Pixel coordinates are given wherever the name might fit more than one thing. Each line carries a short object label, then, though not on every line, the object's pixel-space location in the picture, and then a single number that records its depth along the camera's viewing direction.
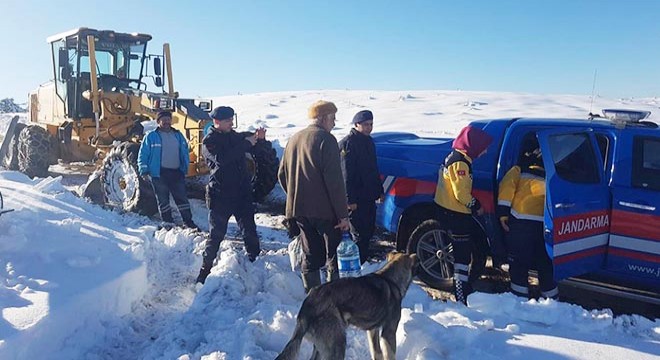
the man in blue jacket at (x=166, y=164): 6.84
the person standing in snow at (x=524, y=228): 4.38
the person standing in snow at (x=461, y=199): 4.36
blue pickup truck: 4.34
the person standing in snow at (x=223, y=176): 5.10
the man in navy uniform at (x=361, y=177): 5.25
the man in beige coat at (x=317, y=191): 4.01
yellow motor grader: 8.34
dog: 3.00
